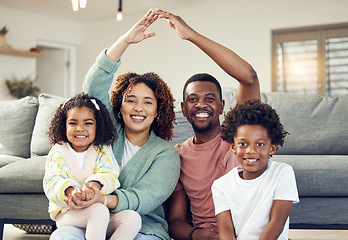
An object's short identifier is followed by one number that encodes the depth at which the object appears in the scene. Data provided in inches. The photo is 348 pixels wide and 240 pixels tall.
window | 233.8
